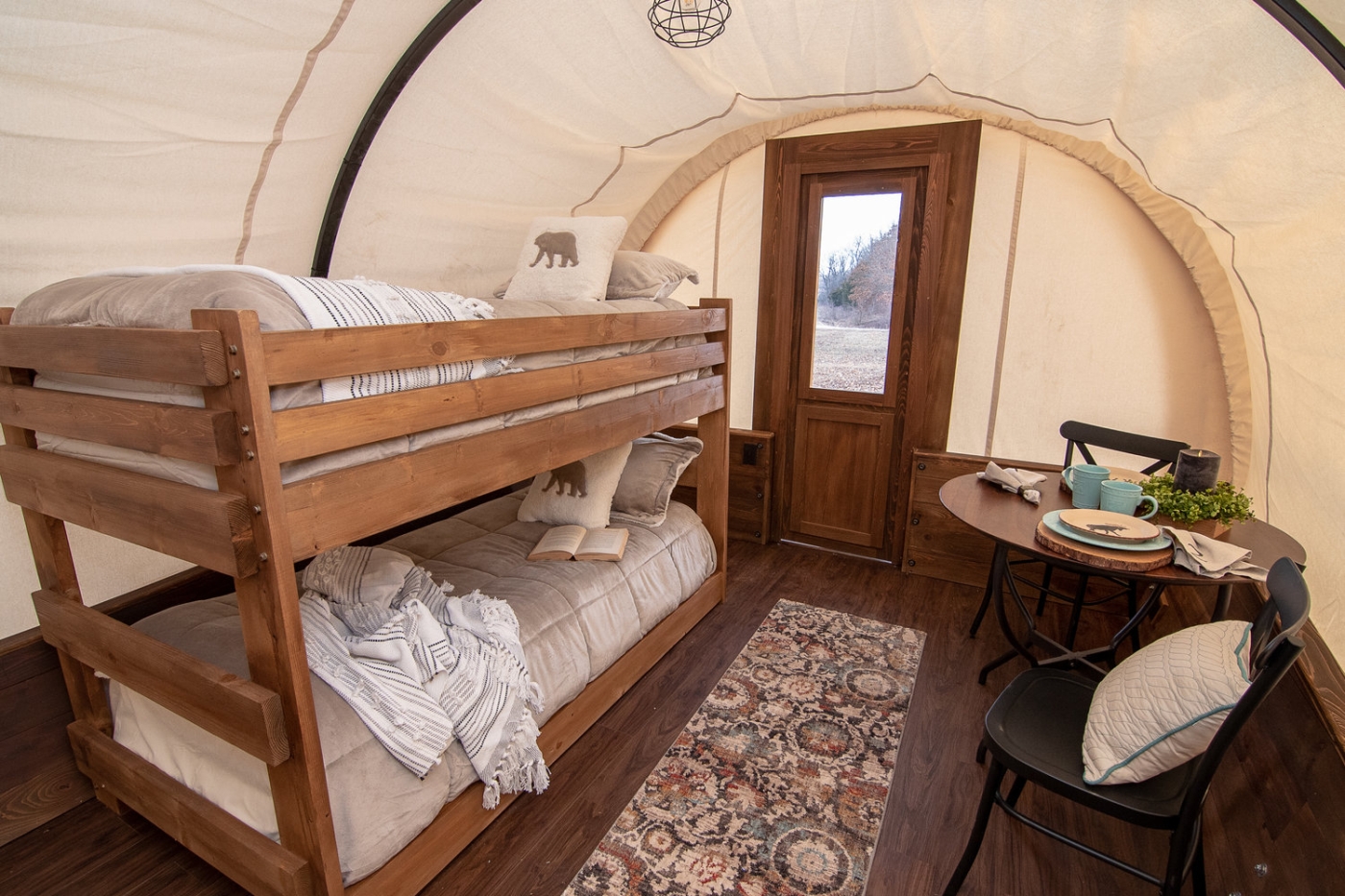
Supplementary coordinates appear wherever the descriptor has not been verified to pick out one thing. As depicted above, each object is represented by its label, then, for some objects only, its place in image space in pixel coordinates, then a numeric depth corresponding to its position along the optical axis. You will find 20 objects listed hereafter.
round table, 1.70
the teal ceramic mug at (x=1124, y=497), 1.95
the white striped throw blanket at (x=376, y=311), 1.25
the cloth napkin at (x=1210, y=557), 1.60
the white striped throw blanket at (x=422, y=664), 1.54
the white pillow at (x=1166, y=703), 1.19
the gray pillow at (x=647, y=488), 2.82
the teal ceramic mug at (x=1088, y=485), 2.06
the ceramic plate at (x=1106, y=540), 1.71
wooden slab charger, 1.65
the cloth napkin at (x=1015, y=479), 2.18
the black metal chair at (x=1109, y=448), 2.51
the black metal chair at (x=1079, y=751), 1.12
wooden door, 3.14
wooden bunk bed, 1.14
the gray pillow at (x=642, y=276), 2.60
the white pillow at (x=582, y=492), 2.63
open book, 2.39
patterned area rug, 1.66
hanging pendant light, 2.16
